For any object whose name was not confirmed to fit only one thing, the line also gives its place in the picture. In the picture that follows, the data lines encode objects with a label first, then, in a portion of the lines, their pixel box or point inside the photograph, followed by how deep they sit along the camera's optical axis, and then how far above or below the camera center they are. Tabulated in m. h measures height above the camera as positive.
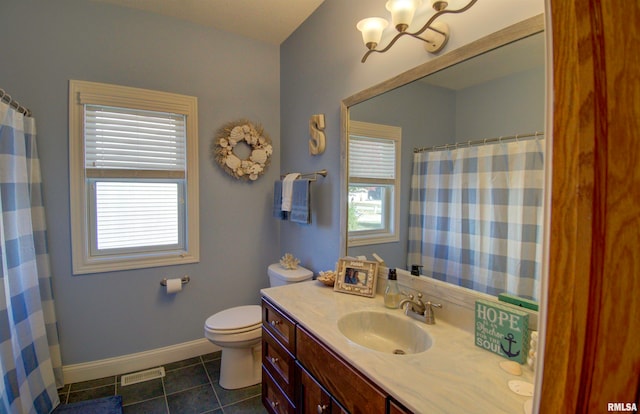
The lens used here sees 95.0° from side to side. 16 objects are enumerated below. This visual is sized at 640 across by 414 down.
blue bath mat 1.79 -1.35
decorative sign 0.99 -0.48
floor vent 2.13 -1.38
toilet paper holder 2.35 -0.72
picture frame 1.64 -0.49
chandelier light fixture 1.17 +0.73
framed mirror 1.03 +0.23
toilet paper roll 2.30 -0.74
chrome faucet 1.28 -0.52
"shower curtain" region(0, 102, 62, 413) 1.52 -0.55
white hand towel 2.33 +0.02
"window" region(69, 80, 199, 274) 2.10 +0.11
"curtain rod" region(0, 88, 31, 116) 1.65 +0.52
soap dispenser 1.46 -0.50
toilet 1.96 -0.99
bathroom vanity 0.83 -0.58
